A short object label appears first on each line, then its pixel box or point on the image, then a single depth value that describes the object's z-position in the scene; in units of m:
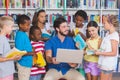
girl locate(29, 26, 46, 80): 3.97
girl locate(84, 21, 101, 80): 3.93
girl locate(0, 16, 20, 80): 3.29
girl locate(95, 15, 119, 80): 3.69
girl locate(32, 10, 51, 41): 4.43
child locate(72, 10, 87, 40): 4.49
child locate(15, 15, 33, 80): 3.83
